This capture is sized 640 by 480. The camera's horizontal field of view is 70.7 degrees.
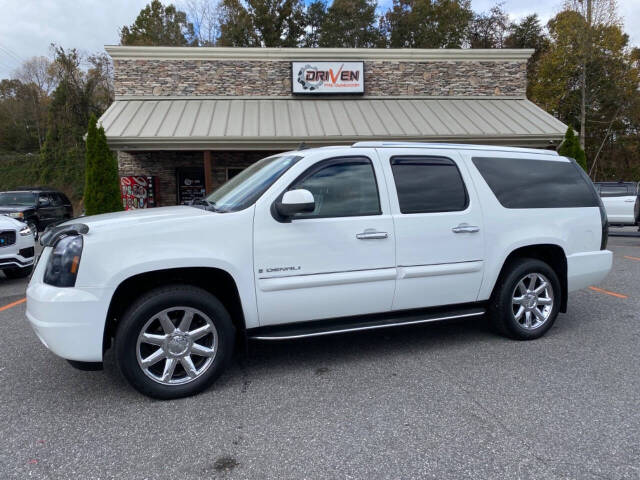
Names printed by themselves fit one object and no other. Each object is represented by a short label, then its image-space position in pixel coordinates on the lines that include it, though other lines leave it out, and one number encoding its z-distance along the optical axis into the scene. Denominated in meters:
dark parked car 14.19
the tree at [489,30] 37.31
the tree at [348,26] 36.75
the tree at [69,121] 34.69
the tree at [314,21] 37.34
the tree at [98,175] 12.06
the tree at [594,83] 24.67
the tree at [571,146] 13.84
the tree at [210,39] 33.91
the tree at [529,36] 36.19
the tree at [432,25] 36.84
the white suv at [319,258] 3.24
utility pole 23.80
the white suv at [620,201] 14.05
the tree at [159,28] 37.47
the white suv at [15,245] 7.49
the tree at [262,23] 34.16
